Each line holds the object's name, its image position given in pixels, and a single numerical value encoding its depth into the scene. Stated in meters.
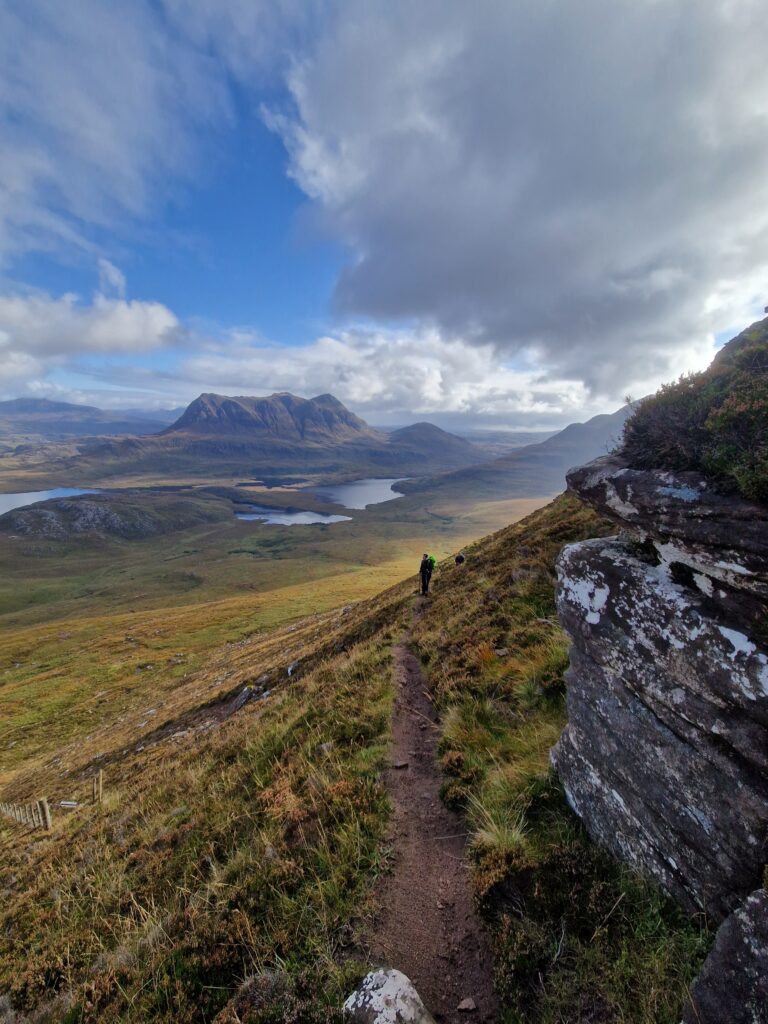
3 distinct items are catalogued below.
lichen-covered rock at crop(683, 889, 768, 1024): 3.39
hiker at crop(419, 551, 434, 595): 24.38
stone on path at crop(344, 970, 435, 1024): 4.50
